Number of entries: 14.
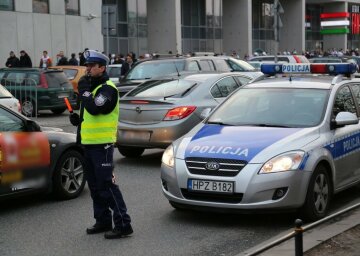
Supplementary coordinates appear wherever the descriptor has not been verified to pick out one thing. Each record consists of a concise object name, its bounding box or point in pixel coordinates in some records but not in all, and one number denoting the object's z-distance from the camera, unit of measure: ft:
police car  20.74
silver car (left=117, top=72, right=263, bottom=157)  33.76
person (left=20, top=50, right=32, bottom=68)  87.35
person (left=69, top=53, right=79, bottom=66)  92.38
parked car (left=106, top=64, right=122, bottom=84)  82.02
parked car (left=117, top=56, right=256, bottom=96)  51.75
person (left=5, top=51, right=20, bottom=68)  87.51
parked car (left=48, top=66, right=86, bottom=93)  72.84
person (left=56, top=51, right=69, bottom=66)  92.15
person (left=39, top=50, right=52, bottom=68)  93.09
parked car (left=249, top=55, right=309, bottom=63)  94.79
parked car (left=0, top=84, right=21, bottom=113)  44.42
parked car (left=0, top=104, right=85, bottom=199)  23.21
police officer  19.62
